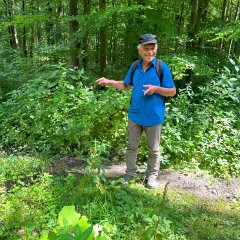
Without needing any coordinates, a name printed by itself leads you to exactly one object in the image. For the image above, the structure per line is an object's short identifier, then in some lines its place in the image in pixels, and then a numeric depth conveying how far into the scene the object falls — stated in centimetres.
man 370
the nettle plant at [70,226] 168
